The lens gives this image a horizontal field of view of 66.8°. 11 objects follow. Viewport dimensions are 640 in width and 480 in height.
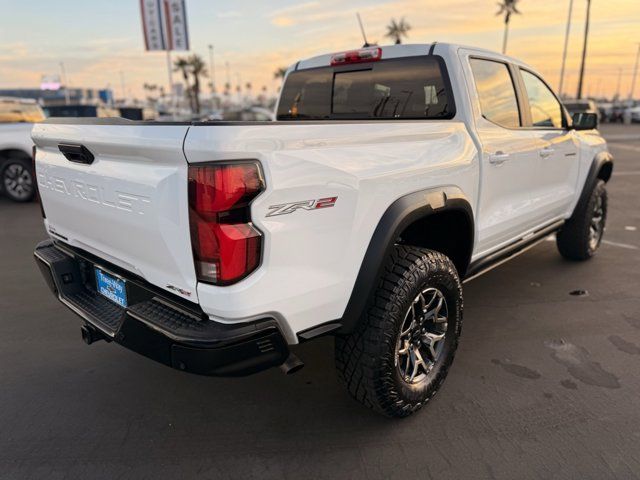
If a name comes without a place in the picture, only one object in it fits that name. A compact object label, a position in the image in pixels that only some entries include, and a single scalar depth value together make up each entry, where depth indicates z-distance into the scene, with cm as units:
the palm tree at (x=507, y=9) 5078
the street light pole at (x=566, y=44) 3842
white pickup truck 179
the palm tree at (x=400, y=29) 5516
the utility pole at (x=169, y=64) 2317
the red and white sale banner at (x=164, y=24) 2225
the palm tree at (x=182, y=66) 5803
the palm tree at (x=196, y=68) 5825
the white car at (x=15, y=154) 837
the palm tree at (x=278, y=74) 7418
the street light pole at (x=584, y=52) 3704
